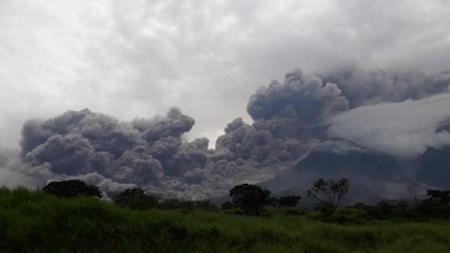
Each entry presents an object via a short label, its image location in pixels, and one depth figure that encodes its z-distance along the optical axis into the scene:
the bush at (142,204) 21.04
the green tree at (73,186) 58.59
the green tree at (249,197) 71.81
